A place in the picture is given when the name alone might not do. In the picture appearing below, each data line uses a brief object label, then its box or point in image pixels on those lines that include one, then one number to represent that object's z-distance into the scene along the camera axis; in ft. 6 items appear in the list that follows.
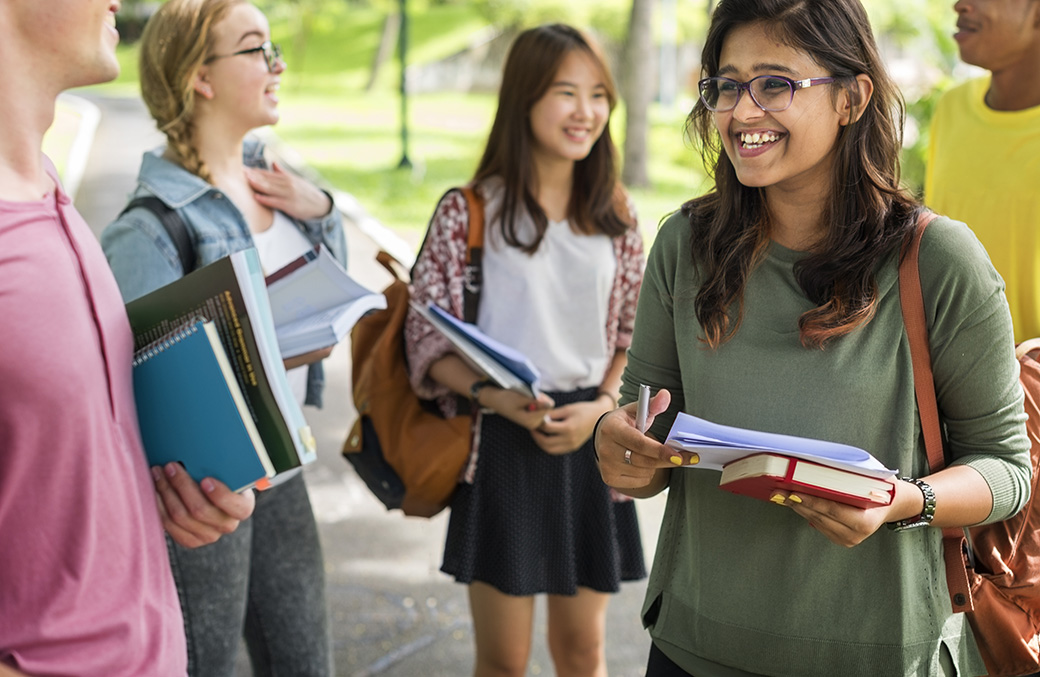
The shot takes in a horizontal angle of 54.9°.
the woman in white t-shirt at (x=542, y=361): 10.25
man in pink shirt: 4.77
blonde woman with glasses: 8.66
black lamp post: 57.88
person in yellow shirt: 8.41
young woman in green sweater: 6.10
